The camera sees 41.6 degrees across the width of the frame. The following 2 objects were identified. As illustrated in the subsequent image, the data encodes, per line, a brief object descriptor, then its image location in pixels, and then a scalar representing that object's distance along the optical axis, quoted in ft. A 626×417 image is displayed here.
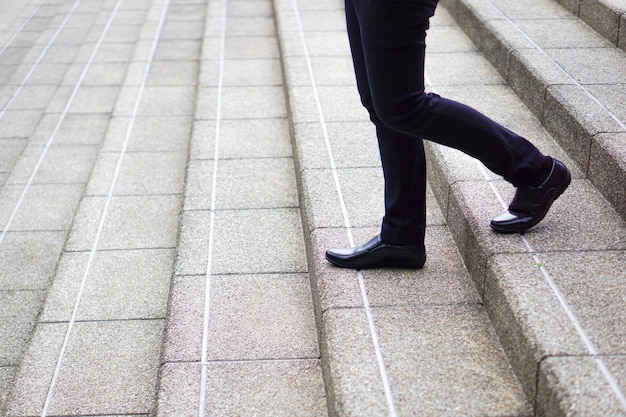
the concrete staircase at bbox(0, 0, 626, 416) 7.08
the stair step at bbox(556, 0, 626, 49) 12.44
